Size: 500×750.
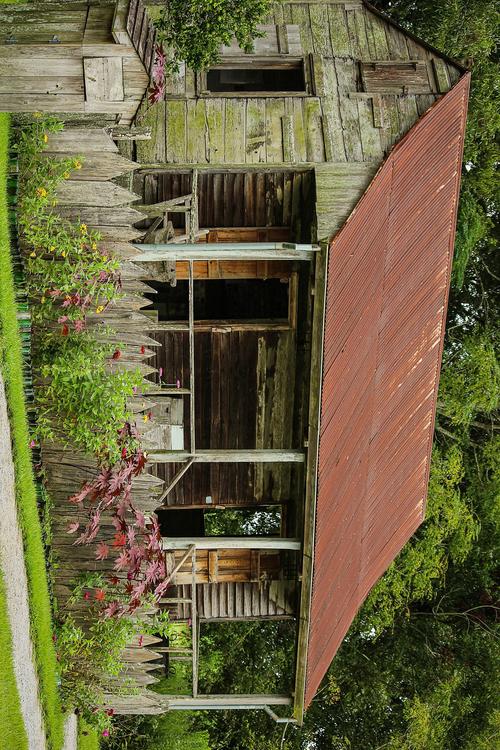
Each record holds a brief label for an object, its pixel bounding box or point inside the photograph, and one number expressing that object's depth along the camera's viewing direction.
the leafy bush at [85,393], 11.60
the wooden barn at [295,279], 12.12
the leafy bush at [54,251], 11.18
